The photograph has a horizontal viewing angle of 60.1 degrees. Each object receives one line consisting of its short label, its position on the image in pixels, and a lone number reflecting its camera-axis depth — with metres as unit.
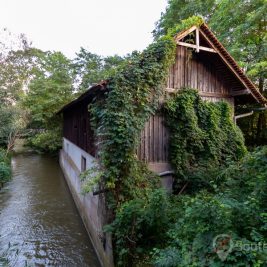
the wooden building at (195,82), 7.58
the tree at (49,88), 21.00
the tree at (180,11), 14.71
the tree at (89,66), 23.06
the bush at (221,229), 2.70
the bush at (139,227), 5.12
